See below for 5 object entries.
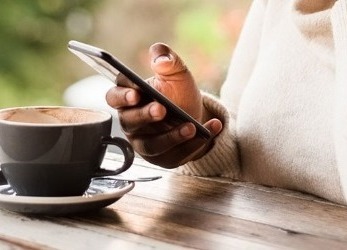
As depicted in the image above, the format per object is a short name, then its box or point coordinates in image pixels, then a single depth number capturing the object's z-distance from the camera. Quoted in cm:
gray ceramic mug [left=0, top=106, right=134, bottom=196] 86
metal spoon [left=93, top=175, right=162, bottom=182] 94
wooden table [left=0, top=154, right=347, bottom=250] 82
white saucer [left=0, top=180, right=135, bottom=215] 86
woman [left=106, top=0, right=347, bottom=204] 98
